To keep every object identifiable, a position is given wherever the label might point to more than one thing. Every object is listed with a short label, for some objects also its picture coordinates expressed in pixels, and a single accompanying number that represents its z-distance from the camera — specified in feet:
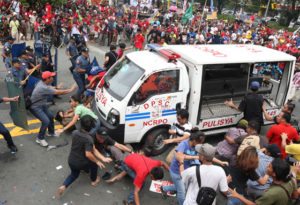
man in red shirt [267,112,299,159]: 18.11
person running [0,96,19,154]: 19.22
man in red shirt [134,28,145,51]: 49.26
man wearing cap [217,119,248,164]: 17.90
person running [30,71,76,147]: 20.40
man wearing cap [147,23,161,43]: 50.69
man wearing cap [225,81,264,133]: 21.74
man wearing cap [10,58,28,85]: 24.82
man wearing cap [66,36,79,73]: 32.55
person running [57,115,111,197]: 15.69
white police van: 20.21
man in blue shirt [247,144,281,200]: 15.06
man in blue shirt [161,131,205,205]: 14.74
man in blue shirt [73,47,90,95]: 28.27
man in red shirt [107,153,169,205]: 16.03
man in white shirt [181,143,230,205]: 11.80
